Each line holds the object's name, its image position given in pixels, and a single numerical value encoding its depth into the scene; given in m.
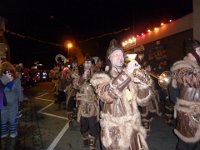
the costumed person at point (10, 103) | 3.73
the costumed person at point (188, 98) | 2.26
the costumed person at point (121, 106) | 1.88
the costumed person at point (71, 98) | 4.54
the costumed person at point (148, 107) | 3.94
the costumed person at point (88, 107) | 3.14
